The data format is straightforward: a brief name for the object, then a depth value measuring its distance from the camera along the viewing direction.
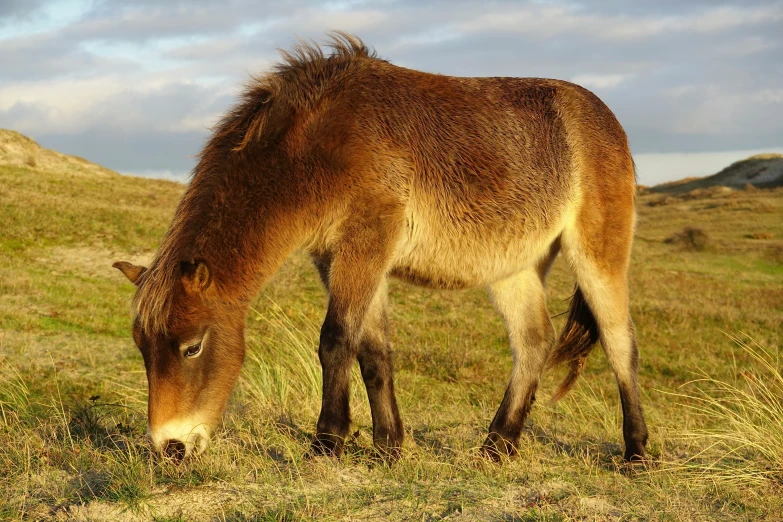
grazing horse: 4.48
